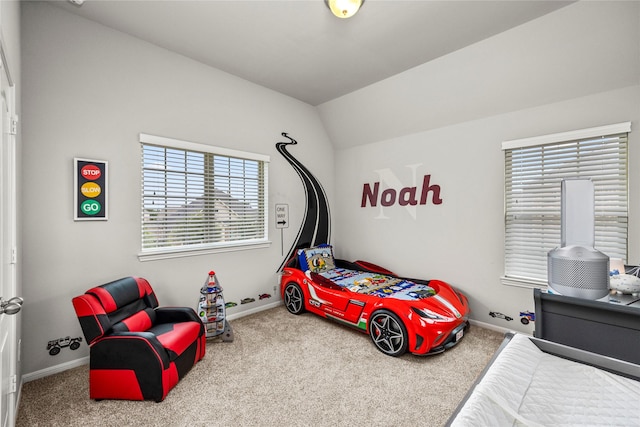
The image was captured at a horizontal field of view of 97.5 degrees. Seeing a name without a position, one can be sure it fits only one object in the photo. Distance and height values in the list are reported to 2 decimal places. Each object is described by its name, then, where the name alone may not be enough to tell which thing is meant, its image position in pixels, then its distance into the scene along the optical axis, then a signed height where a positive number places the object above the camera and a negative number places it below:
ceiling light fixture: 2.07 +1.54
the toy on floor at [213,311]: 2.85 -1.02
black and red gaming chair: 1.90 -0.99
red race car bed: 2.46 -0.92
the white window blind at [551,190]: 2.45 +0.21
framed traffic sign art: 2.35 +0.19
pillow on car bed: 3.79 -0.66
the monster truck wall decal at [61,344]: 2.26 -1.09
